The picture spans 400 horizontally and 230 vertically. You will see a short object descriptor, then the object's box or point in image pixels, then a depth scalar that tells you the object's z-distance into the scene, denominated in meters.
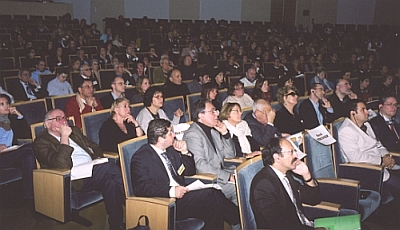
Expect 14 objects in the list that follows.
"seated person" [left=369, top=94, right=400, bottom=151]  3.86
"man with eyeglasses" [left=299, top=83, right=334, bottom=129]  4.37
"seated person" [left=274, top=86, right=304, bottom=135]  4.01
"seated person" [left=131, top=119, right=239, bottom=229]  2.50
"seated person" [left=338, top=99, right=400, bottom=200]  3.28
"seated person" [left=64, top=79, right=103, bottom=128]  3.96
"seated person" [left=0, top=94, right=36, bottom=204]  3.23
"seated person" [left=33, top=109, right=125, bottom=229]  2.89
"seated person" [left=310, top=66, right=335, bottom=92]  6.32
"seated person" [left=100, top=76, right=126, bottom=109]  4.51
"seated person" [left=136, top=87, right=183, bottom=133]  3.72
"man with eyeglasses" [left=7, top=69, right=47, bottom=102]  4.98
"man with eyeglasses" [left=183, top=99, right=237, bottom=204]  2.92
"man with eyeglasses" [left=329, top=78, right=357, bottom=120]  4.75
